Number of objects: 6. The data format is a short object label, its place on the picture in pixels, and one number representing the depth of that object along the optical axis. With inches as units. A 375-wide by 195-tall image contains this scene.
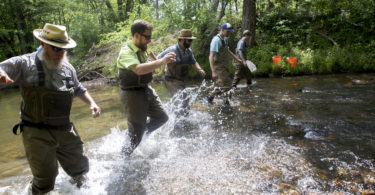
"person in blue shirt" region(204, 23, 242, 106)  283.1
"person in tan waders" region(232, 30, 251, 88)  356.8
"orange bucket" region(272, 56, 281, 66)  499.2
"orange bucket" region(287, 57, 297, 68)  488.1
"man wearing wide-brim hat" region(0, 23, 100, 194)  106.0
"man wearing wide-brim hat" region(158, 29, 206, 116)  230.8
